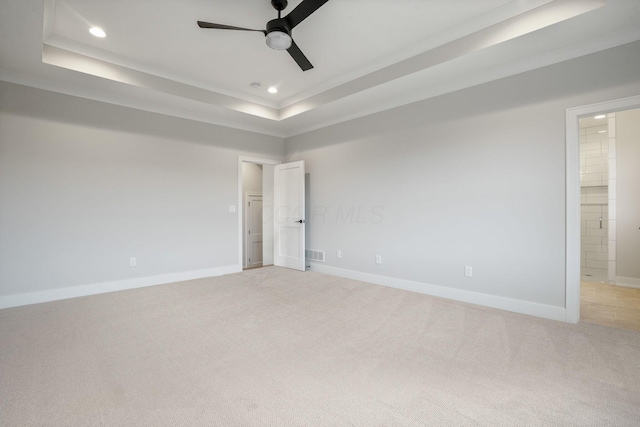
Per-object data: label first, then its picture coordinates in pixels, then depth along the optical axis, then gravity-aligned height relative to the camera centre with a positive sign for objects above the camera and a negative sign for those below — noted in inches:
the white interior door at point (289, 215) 209.6 -2.7
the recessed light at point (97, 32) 114.2 +74.0
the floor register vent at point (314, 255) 207.3 -32.4
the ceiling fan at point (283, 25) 87.8 +62.7
